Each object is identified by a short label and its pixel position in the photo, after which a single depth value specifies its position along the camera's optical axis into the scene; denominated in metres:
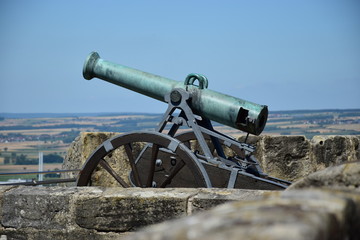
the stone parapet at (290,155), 16.52
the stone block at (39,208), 8.38
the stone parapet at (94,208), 8.03
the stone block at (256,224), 2.78
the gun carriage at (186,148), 11.24
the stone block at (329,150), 16.74
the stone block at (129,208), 8.07
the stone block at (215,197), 7.84
